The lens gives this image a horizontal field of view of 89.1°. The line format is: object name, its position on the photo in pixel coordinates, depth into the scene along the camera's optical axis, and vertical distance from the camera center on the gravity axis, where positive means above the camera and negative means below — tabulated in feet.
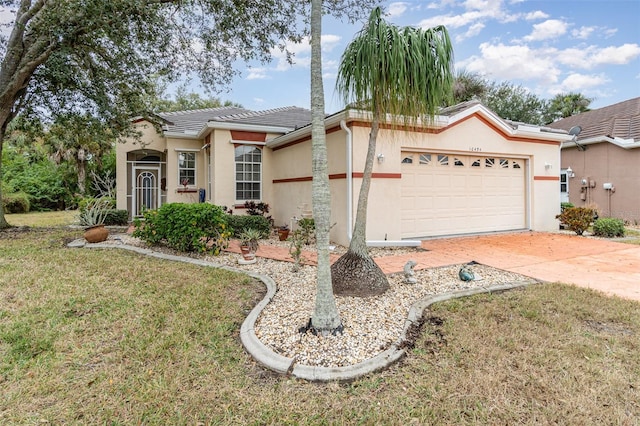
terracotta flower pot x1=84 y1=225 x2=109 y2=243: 26.53 -2.09
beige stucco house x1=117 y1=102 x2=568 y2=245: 28.12 +4.06
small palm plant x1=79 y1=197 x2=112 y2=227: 29.27 -0.51
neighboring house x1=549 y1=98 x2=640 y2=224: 44.42 +6.00
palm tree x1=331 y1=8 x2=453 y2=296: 15.10 +6.13
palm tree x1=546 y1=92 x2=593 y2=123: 83.46 +26.21
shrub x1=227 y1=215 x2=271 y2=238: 31.46 -1.57
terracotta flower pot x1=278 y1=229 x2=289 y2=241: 31.32 -2.64
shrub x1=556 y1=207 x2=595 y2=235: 33.68 -1.32
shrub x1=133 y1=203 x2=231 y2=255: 22.93 -1.37
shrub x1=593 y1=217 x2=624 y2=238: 32.58 -2.20
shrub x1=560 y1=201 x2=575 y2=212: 46.01 +0.19
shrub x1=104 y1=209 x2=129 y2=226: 41.91 -1.24
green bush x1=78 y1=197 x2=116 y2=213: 39.90 +0.63
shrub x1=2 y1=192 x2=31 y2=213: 59.77 +1.08
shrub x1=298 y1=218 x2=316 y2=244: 27.35 -1.66
